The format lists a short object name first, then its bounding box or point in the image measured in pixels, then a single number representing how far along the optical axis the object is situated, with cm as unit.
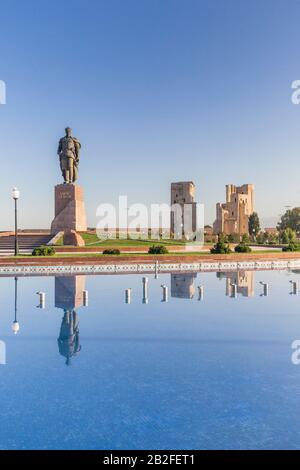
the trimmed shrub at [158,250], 2473
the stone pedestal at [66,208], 3416
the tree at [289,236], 4231
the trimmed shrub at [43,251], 2239
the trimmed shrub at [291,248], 2785
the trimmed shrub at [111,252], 2400
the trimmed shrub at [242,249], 2637
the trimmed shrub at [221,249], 2478
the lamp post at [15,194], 2191
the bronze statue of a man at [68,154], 3375
